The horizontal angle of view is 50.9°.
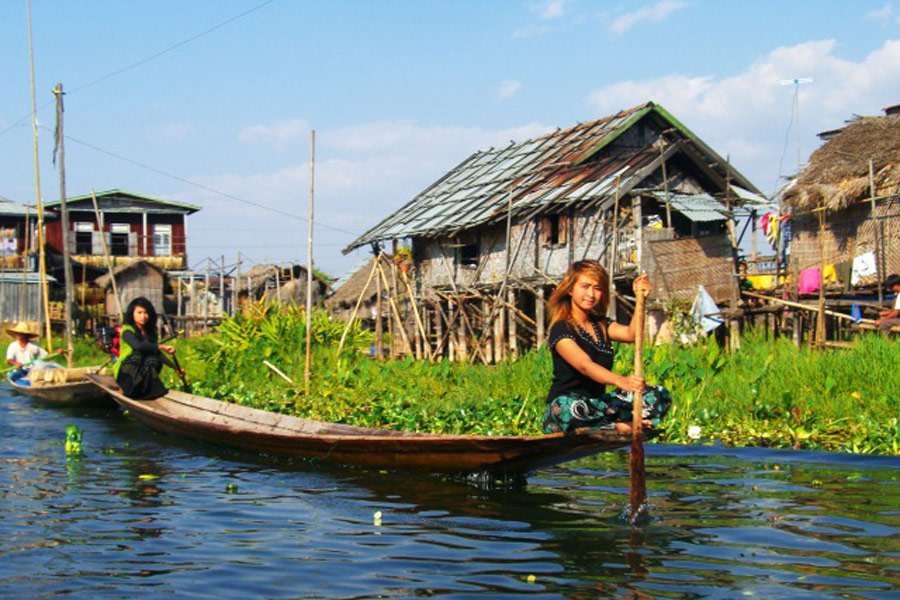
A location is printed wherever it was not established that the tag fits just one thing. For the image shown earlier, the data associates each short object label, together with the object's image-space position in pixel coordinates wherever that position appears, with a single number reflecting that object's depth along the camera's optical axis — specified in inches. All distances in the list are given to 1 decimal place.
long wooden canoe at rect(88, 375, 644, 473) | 233.3
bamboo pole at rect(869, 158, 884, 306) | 605.3
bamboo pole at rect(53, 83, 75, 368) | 747.4
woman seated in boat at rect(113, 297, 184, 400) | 391.2
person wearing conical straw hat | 597.7
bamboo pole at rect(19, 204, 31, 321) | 1109.6
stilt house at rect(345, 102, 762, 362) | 676.7
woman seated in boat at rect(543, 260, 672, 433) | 215.0
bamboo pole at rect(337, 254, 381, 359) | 568.3
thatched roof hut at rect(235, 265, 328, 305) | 1406.3
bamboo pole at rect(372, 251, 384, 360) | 795.5
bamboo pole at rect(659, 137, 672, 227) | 655.8
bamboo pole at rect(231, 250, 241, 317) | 1214.3
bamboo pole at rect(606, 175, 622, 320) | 621.5
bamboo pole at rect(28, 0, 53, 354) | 764.0
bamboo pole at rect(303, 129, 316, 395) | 475.8
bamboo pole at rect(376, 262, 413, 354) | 786.8
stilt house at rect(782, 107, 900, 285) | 665.0
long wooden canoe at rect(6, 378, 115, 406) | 528.1
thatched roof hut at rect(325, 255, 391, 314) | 1348.4
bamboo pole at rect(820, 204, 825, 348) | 528.1
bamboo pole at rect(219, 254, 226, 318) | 1247.7
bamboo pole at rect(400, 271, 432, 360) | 781.0
